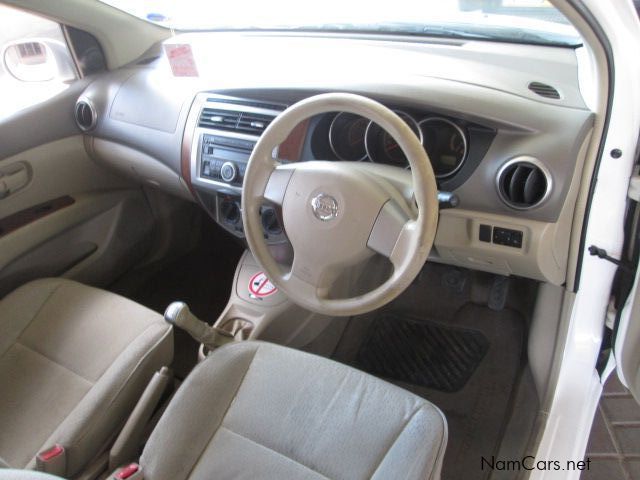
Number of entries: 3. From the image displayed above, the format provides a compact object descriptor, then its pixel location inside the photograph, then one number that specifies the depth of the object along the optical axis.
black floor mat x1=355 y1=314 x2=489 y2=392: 1.70
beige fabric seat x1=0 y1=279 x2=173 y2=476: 1.16
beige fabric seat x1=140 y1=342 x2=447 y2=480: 1.00
